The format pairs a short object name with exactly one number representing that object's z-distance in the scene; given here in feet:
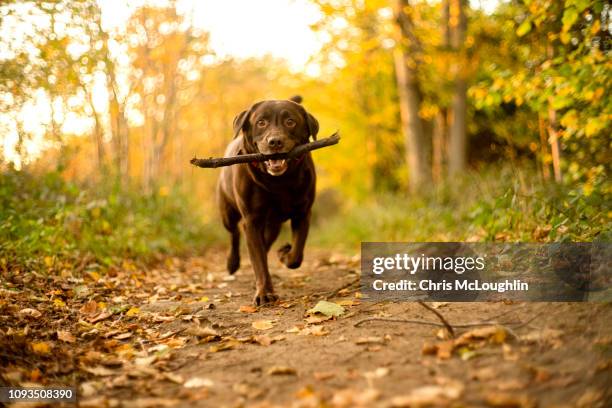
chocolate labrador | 14.84
